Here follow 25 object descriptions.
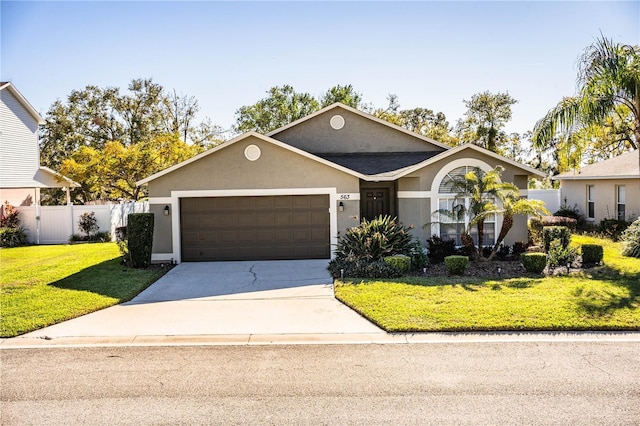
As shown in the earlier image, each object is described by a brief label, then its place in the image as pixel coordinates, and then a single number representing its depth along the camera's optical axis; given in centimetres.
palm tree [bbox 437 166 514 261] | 1405
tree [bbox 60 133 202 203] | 2670
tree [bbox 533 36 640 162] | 1382
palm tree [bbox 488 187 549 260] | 1363
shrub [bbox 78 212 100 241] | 2291
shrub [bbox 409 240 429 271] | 1420
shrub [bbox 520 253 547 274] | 1314
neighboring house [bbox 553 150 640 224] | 2103
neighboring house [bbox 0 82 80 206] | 2364
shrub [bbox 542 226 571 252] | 1449
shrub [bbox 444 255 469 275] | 1310
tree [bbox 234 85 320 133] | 4116
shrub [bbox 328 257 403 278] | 1309
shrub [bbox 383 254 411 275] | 1324
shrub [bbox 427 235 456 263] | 1503
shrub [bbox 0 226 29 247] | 2156
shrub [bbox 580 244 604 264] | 1406
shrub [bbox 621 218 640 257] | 1540
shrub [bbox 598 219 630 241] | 2019
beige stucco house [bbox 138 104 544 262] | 1616
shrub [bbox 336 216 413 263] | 1394
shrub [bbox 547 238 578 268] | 1385
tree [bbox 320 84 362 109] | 4021
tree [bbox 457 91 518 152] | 3872
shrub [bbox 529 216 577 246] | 1820
